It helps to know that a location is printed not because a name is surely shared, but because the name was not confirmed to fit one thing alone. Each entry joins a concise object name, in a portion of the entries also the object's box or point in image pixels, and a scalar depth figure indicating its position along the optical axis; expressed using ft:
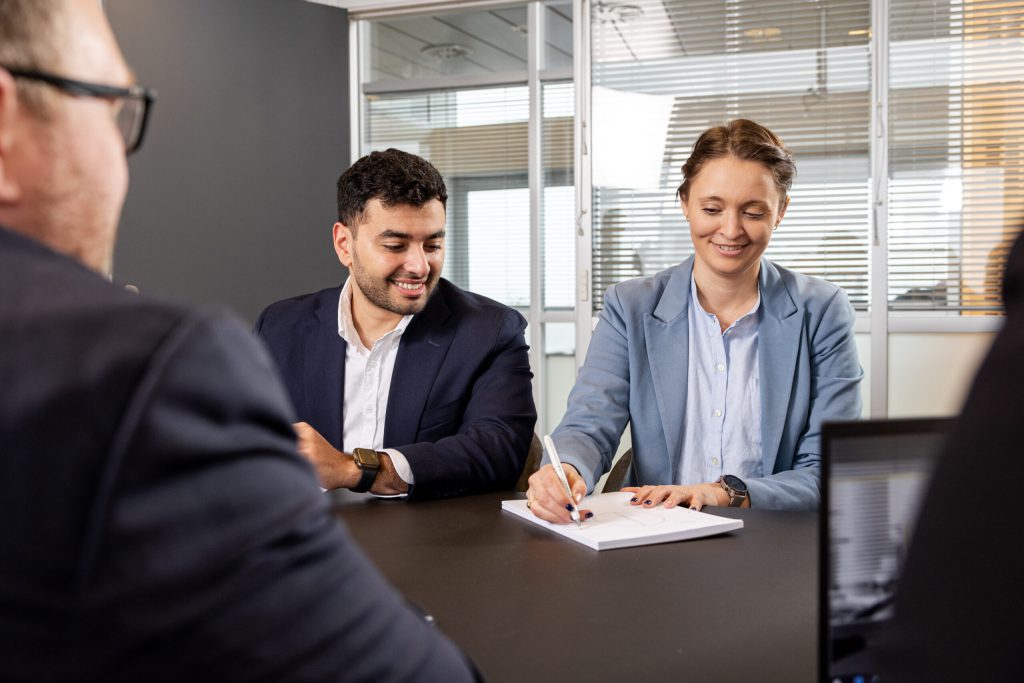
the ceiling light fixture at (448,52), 16.69
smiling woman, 7.10
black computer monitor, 2.19
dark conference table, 3.27
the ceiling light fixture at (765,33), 14.55
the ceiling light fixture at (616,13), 15.29
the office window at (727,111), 14.26
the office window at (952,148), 13.41
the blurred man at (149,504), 1.59
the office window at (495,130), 16.15
